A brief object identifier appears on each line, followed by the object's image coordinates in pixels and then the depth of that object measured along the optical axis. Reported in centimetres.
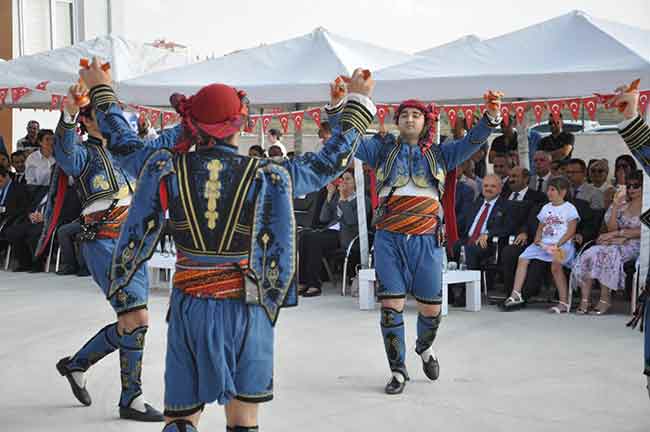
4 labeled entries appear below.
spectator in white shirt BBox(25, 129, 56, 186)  1155
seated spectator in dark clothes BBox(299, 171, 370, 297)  931
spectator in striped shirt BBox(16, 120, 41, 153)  1388
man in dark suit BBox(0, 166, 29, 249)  1135
